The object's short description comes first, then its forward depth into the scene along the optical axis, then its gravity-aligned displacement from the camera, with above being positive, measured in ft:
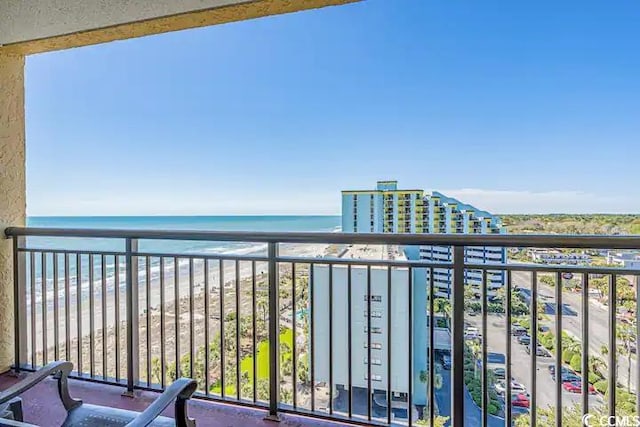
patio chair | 3.29 -1.93
